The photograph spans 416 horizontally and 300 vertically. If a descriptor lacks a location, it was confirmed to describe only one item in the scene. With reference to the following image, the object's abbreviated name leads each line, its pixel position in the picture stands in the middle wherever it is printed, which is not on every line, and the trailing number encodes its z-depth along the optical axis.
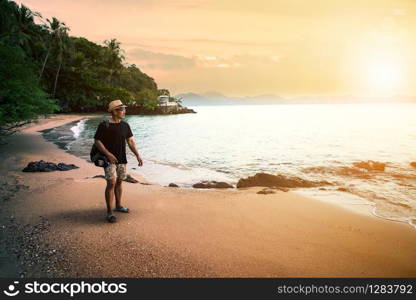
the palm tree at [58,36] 44.91
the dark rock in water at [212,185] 8.61
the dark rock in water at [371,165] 12.56
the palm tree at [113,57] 67.22
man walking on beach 4.41
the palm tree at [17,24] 34.34
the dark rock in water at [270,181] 8.91
